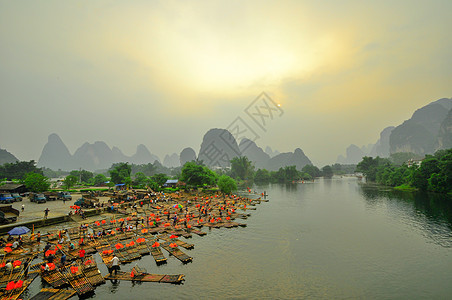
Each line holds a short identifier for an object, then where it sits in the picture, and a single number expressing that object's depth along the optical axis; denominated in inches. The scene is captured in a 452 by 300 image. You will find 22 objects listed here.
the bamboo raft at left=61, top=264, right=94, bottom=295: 508.1
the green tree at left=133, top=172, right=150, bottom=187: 2444.6
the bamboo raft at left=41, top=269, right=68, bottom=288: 525.0
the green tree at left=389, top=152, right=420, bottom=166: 6214.1
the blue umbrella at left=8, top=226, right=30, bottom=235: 715.8
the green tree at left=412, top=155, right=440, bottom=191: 2130.9
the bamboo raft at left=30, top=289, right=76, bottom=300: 469.1
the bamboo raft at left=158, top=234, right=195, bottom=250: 827.1
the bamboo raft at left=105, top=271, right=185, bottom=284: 570.2
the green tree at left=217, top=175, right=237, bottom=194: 2316.7
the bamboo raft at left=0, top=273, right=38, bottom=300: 472.3
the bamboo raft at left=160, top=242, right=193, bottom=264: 711.1
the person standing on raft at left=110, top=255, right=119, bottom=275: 588.2
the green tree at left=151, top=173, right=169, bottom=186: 2469.2
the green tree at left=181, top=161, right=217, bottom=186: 2252.7
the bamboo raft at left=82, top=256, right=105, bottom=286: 550.6
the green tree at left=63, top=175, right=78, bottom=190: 2269.9
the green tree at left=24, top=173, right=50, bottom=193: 1608.0
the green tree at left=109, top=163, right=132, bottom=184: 2499.0
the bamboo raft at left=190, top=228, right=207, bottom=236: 992.2
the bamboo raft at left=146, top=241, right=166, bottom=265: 681.6
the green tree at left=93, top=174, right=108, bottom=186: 2970.0
